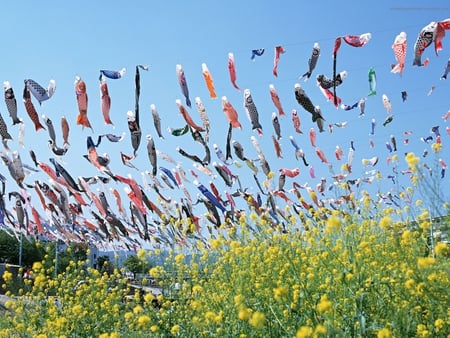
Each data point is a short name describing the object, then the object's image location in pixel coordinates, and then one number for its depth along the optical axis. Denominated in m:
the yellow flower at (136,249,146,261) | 4.33
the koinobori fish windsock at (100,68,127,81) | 6.54
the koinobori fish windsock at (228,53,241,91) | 6.67
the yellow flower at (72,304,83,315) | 4.16
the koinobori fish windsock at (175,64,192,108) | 6.66
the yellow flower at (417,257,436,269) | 2.15
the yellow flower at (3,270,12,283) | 6.07
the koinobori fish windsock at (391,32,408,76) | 5.94
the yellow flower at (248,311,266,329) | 1.78
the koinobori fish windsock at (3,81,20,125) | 6.50
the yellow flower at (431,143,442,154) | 5.12
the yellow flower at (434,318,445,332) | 2.36
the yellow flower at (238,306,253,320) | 1.91
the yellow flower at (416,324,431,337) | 2.26
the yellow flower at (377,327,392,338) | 1.86
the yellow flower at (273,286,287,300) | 2.13
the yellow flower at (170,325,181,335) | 2.95
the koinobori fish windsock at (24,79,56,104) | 6.45
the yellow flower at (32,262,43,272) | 6.84
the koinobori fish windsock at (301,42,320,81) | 6.34
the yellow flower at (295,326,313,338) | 1.66
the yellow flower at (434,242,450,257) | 2.68
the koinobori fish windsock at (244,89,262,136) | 6.80
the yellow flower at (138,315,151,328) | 2.39
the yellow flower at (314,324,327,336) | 1.70
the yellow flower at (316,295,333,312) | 1.80
